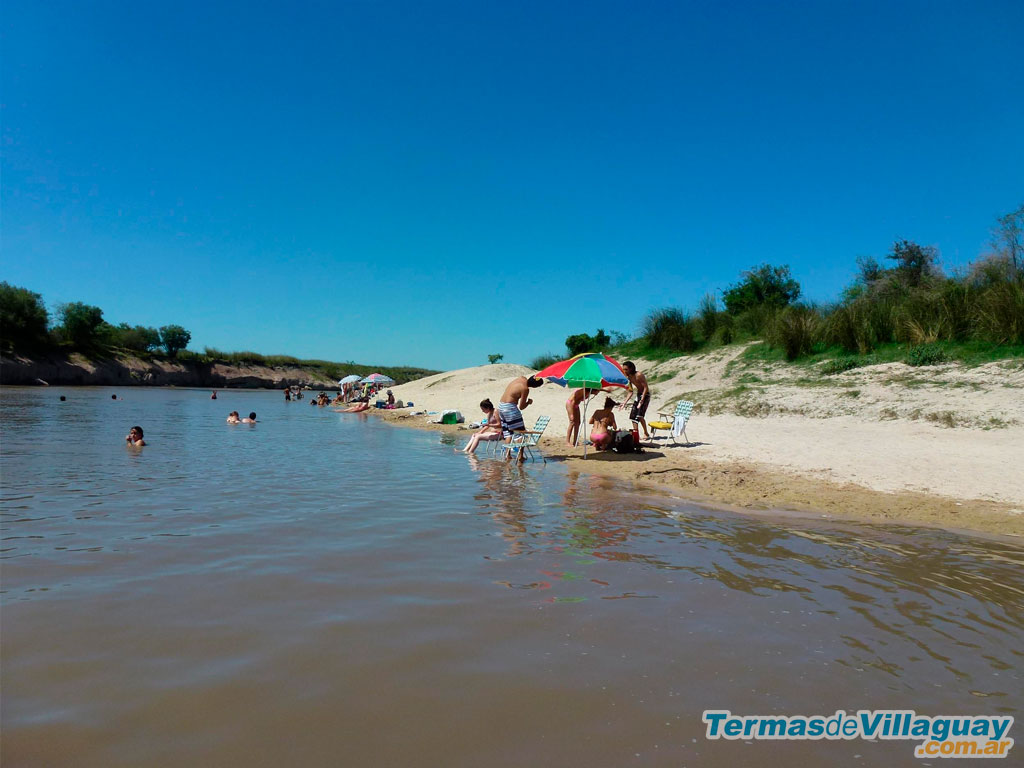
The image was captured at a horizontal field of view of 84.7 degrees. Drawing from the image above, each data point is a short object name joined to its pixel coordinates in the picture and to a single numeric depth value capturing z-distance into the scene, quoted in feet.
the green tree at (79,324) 194.39
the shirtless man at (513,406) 41.27
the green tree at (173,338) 247.70
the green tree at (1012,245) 61.93
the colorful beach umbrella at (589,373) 38.17
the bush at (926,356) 50.80
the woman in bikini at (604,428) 41.68
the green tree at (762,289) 108.06
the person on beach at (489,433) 43.96
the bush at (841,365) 55.93
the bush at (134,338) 227.40
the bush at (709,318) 82.48
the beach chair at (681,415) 43.37
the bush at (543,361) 123.10
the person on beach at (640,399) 42.04
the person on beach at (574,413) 44.73
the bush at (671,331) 83.50
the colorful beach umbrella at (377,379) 129.75
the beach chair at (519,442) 40.60
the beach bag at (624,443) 41.27
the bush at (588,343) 121.08
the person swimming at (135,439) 43.86
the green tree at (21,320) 166.30
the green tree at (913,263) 84.89
